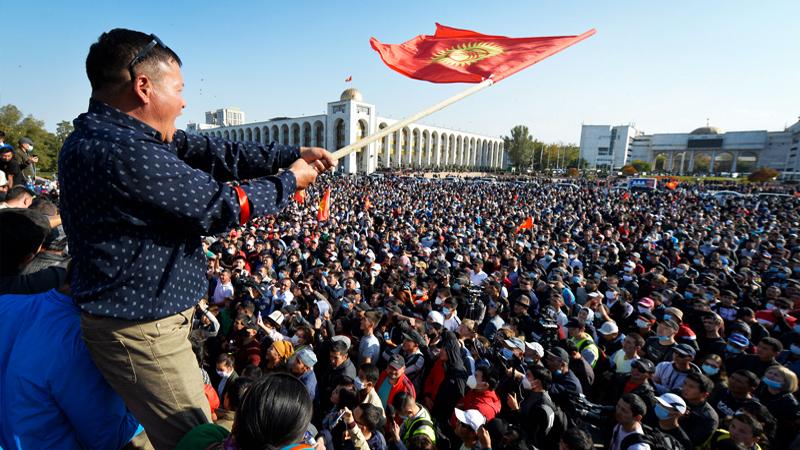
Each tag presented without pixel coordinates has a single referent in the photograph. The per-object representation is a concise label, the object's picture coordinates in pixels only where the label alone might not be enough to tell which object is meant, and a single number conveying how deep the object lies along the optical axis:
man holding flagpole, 1.32
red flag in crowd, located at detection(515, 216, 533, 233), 14.62
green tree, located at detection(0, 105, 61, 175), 39.47
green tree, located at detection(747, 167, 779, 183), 52.53
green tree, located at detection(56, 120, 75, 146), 50.75
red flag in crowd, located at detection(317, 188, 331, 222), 15.69
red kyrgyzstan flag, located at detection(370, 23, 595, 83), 4.35
